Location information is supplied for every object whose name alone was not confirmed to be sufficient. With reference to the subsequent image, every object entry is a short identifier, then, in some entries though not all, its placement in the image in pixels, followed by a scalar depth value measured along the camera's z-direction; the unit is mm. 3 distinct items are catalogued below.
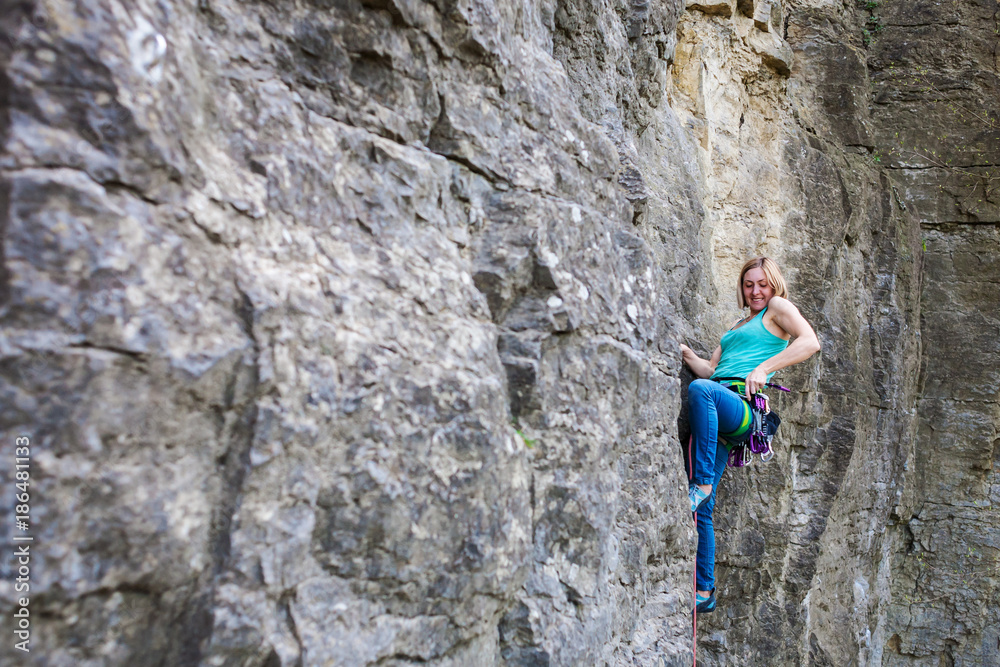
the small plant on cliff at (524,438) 2607
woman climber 4055
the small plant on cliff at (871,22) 6867
